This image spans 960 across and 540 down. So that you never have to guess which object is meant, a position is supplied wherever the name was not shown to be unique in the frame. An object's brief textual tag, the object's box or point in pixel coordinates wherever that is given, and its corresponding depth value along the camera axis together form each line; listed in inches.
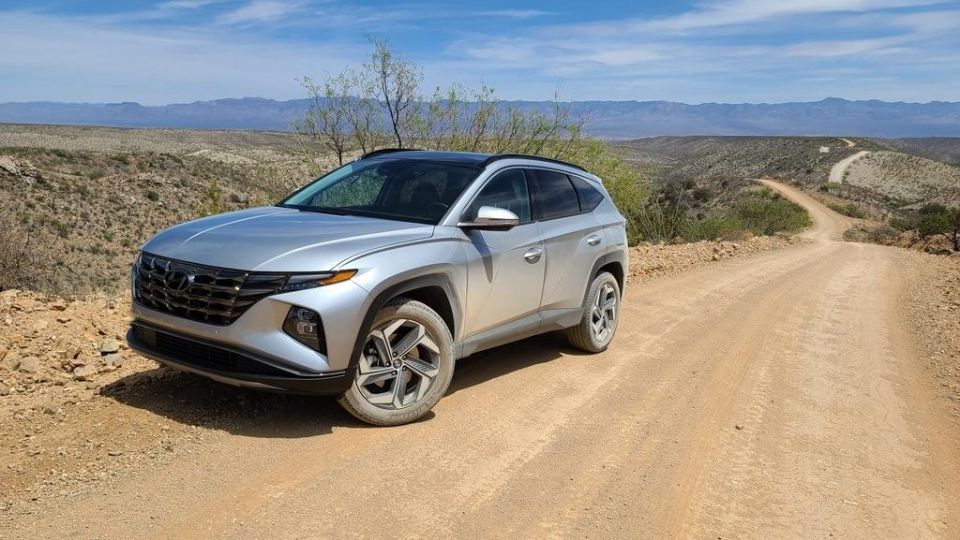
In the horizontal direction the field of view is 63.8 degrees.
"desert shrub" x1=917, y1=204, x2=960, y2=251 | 1191.7
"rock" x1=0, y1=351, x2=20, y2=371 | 226.2
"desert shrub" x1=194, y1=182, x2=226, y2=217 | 586.6
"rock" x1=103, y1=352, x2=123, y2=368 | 229.6
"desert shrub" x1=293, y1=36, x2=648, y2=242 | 852.6
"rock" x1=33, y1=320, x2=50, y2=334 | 247.5
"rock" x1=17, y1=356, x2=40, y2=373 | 223.5
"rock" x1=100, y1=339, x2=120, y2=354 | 234.7
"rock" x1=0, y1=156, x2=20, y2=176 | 1408.7
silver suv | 167.6
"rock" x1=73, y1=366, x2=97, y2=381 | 219.6
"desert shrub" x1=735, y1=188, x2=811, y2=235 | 1612.9
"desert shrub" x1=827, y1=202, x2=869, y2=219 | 2286.8
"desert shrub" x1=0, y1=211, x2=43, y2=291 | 352.7
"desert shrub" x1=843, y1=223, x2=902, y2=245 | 1461.6
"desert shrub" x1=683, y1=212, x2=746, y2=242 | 955.3
